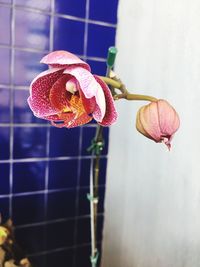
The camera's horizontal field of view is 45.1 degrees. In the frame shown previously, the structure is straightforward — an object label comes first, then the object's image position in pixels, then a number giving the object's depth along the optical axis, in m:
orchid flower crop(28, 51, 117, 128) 0.18
